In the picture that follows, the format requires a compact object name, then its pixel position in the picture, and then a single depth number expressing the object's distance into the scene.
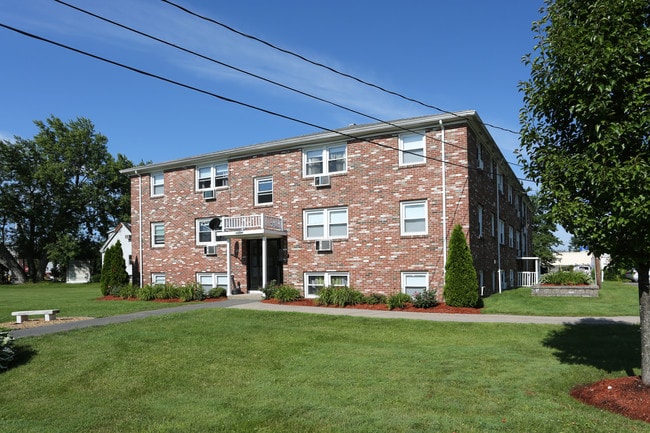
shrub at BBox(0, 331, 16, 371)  8.33
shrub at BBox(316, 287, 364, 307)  17.00
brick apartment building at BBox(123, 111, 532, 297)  17.42
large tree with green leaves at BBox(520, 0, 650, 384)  5.59
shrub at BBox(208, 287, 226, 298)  21.16
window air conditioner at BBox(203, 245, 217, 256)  22.69
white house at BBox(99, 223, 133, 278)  40.44
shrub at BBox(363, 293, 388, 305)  17.12
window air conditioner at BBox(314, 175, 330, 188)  19.59
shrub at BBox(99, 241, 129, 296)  24.33
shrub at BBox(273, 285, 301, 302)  18.20
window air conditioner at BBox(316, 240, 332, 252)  19.30
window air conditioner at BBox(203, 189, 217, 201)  23.06
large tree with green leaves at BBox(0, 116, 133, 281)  45.84
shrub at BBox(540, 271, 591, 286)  18.84
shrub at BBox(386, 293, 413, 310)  16.14
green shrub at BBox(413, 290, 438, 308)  15.99
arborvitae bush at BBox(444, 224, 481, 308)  15.69
